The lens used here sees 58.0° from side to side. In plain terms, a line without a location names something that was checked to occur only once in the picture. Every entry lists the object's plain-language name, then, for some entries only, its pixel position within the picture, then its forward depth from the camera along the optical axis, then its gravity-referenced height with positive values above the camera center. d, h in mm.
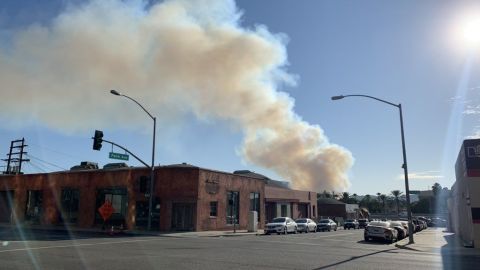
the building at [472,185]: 22359 +1791
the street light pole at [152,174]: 33406 +3105
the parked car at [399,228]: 30389 -696
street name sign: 30359 +4137
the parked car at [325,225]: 48594 -818
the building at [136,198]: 36938 +1601
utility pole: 64625 +7863
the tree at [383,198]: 142125 +6873
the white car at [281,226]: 37094 -766
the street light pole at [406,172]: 26291 +2904
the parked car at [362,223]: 62850 -697
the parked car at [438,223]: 81125 -709
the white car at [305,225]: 42809 -775
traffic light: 27883 +4741
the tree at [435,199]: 130000 +5963
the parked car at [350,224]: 58678 -809
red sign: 29783 +330
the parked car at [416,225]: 45938 -682
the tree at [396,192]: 142062 +8540
